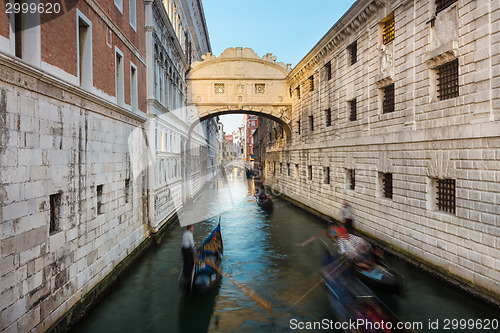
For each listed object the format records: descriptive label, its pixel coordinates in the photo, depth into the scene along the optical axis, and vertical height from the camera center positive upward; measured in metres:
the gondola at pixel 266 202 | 20.89 -2.53
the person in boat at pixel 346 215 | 12.43 -1.98
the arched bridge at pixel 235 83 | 22.61 +5.22
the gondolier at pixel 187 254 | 8.44 -2.23
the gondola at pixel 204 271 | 8.25 -2.75
